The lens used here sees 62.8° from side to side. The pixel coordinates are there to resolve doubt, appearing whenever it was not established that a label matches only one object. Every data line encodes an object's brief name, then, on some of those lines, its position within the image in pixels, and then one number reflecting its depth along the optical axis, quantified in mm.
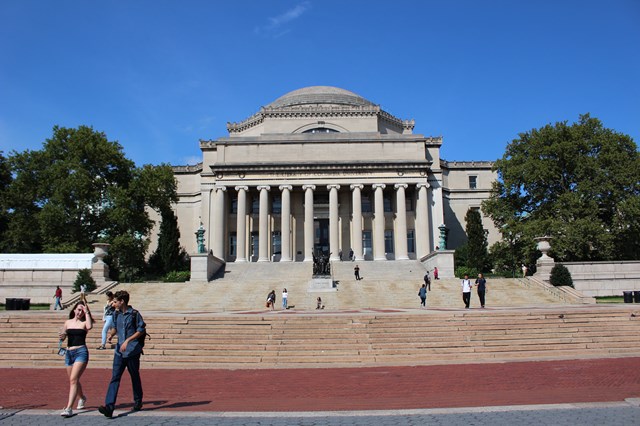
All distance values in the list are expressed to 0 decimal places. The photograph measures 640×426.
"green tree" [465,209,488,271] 47281
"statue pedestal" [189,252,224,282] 42250
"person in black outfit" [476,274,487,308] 26141
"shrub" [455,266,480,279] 41878
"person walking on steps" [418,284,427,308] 28281
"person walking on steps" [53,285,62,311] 29525
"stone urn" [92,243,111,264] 38250
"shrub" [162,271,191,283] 42969
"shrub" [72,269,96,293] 35844
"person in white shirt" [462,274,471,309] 26266
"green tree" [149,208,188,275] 50156
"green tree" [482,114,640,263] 40562
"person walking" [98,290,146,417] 9227
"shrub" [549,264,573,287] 34969
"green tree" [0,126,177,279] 44656
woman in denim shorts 9078
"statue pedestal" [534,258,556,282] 37850
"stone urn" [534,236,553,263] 38375
